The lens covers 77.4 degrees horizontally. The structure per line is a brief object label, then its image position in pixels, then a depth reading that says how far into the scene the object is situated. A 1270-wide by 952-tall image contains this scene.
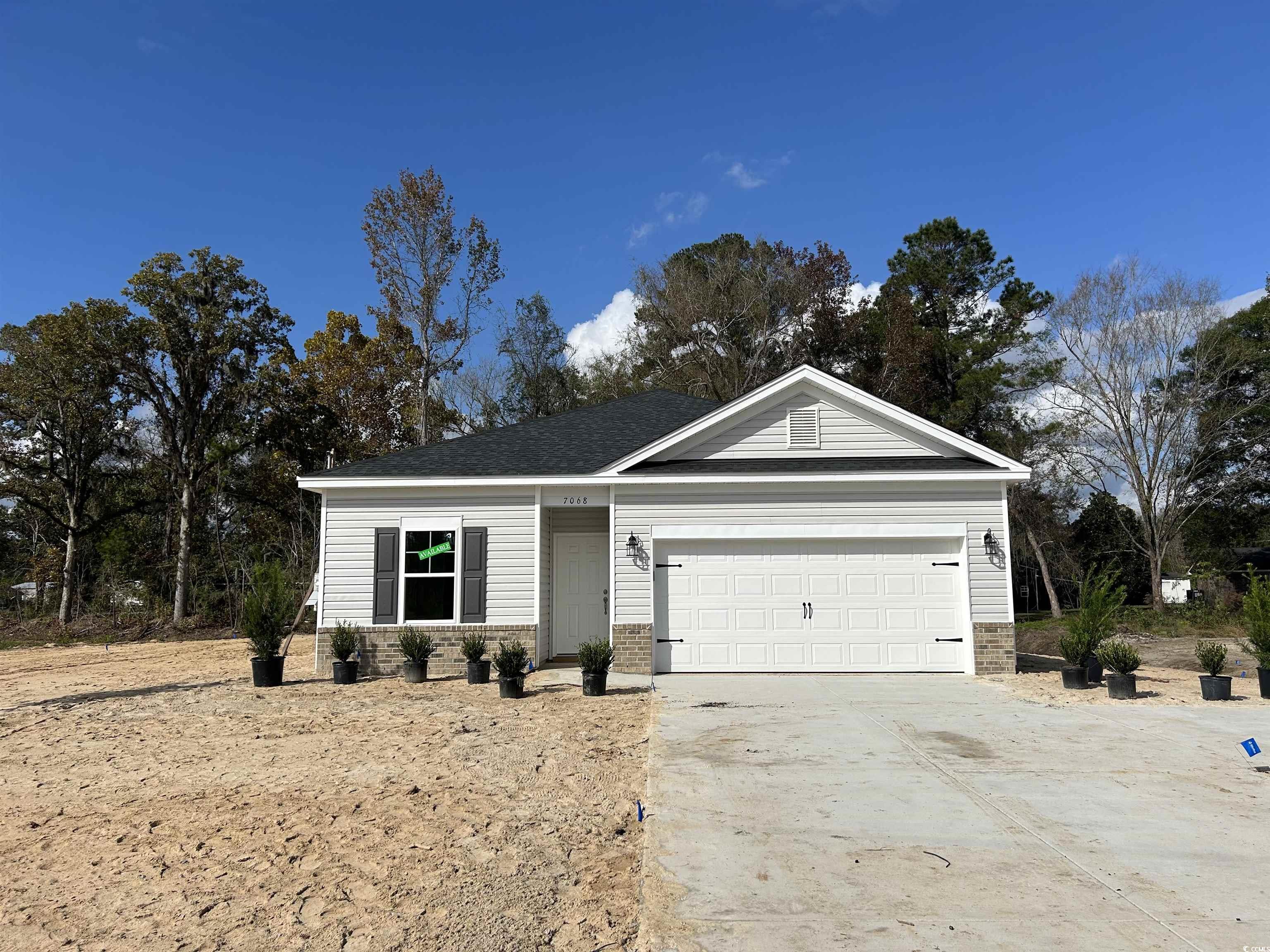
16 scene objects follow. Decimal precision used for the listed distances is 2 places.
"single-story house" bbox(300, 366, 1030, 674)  11.86
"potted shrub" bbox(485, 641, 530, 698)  9.83
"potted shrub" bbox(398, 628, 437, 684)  11.28
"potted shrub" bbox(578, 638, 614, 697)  9.98
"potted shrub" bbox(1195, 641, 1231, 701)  9.54
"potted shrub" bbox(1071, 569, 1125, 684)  10.45
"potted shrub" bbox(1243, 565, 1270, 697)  9.74
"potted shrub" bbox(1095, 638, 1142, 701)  9.73
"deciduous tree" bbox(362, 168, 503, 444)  25.69
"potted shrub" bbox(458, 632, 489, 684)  10.99
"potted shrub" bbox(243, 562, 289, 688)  11.13
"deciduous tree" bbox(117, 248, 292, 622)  23.84
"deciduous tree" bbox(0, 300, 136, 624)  22.19
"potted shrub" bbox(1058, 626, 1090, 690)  10.32
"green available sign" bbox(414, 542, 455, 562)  12.37
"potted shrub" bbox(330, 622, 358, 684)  11.34
